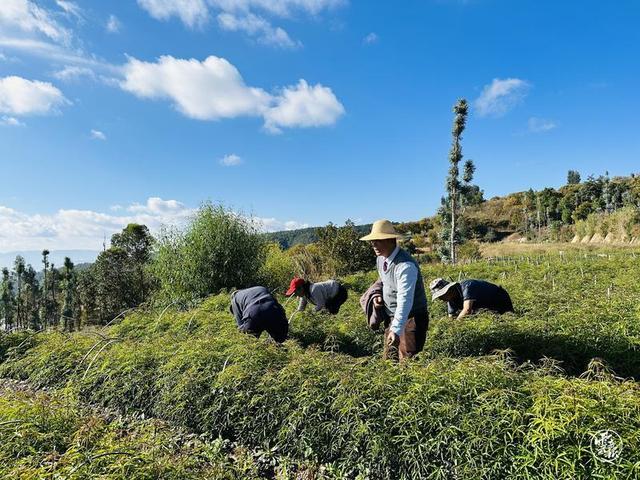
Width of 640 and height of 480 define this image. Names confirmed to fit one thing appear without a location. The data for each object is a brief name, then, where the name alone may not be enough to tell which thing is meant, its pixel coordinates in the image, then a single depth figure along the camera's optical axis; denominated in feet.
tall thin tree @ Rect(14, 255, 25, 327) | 115.96
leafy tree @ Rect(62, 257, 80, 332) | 99.50
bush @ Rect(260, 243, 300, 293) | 60.36
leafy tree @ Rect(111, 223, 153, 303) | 105.03
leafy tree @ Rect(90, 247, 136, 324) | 82.74
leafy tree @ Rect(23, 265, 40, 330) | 120.37
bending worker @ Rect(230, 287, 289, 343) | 13.32
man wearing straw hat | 10.64
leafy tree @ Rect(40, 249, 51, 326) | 120.16
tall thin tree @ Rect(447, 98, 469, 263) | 59.26
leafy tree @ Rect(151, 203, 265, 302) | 40.42
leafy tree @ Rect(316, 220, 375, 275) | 71.05
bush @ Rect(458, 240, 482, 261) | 76.54
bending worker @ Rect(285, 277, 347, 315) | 17.42
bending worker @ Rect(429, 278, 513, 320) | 14.25
